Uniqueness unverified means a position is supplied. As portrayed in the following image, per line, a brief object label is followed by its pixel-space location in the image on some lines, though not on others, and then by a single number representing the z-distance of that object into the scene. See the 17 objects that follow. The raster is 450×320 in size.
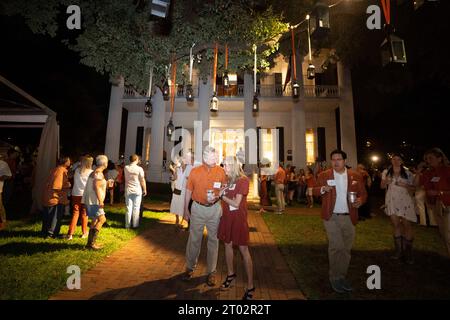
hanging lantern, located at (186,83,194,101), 7.54
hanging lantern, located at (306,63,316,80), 7.34
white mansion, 16.98
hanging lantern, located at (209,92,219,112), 7.28
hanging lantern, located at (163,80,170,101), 7.46
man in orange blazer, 3.74
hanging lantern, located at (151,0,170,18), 4.98
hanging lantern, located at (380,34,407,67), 5.12
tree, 7.89
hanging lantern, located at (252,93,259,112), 7.14
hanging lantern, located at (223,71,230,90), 7.36
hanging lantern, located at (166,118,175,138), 7.73
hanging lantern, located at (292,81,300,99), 6.96
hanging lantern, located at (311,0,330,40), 5.57
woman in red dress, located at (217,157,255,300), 3.53
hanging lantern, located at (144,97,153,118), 7.70
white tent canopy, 7.96
